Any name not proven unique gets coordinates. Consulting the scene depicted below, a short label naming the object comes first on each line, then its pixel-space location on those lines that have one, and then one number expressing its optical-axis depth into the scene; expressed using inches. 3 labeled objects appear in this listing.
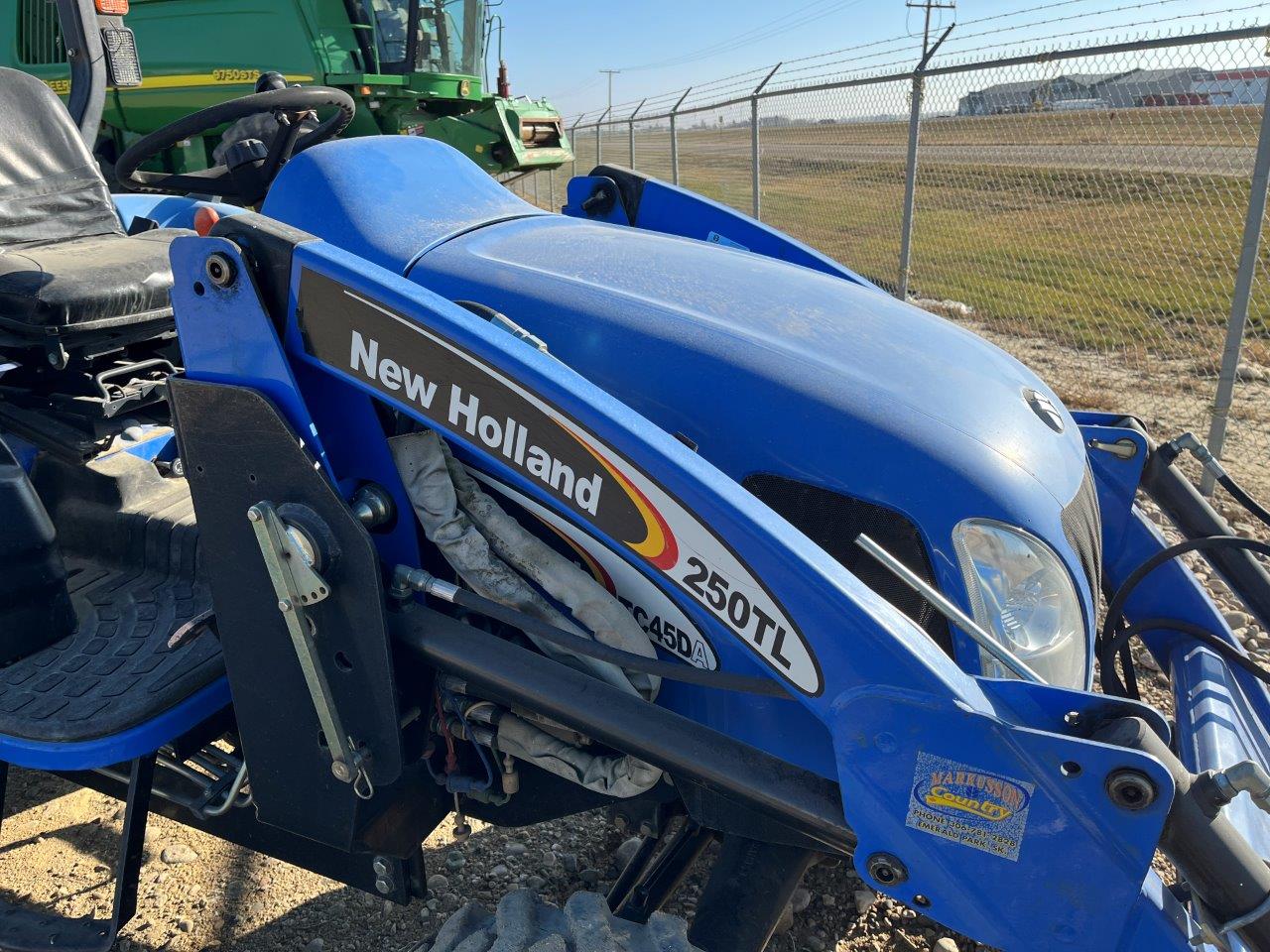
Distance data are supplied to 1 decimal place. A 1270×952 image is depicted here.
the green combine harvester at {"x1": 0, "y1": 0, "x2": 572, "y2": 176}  402.9
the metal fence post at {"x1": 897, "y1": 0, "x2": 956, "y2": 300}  251.0
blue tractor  51.2
